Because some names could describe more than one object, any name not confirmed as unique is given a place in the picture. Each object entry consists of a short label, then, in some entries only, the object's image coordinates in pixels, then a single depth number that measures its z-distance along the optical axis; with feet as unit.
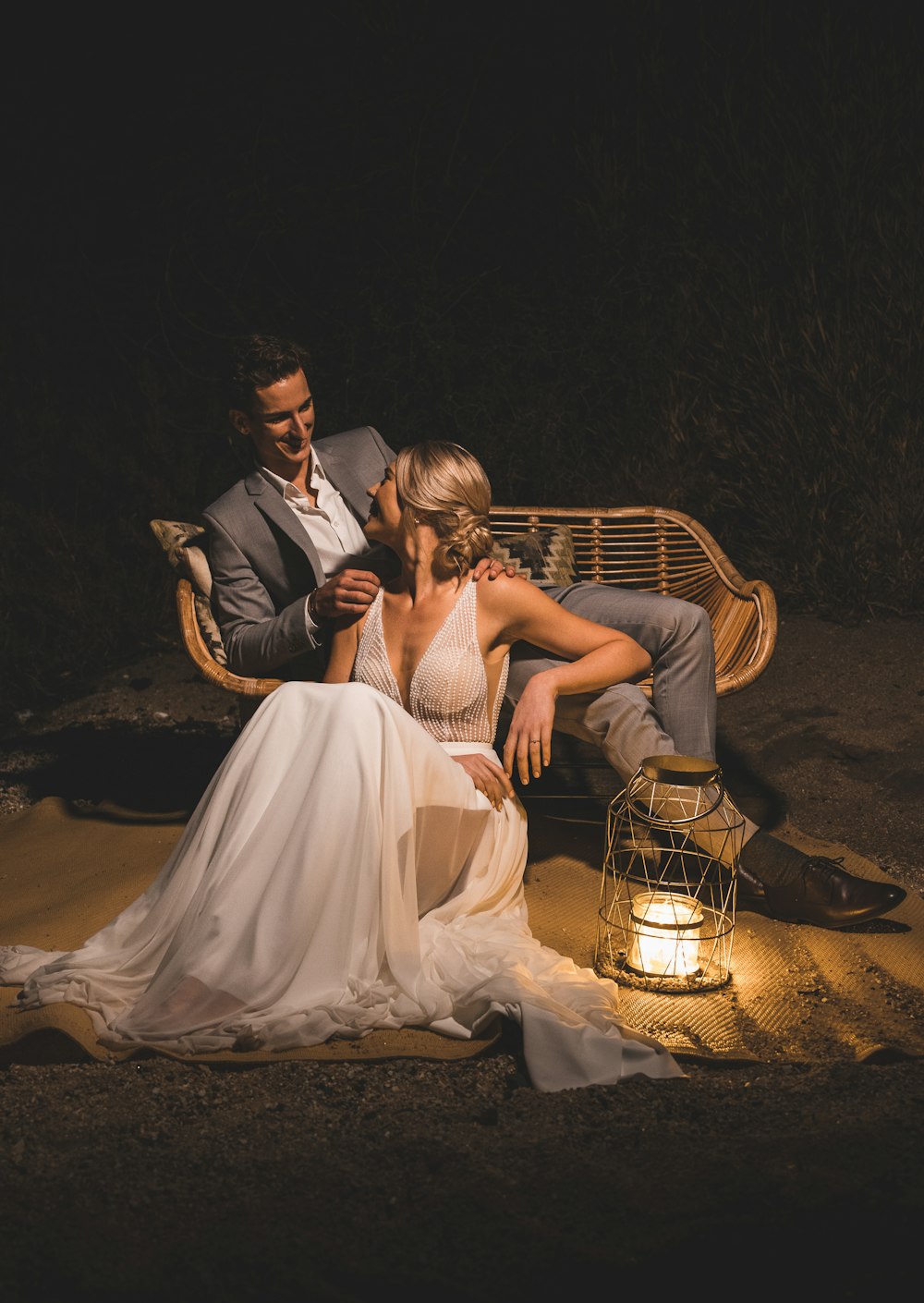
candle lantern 8.59
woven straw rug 7.71
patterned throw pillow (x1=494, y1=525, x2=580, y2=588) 12.55
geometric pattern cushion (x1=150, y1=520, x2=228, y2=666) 11.69
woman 7.69
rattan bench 10.92
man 9.62
